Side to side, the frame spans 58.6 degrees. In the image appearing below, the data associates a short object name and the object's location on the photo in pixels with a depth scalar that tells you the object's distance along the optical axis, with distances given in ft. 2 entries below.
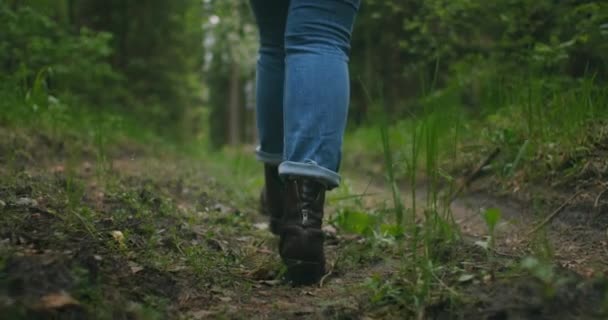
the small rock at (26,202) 5.22
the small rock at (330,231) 7.52
